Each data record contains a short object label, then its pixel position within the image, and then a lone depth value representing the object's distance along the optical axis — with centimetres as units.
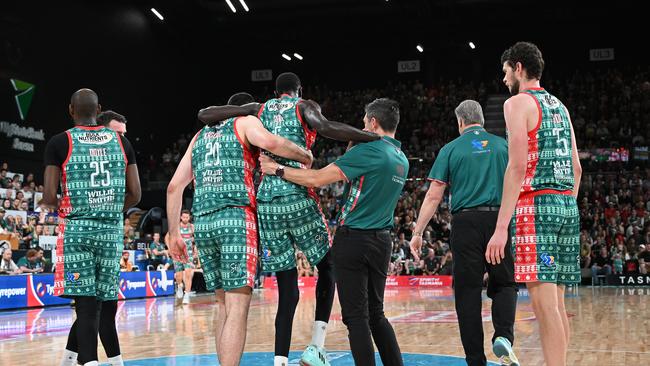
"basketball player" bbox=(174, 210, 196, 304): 1488
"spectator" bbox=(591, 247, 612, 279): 2181
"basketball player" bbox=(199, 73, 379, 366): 482
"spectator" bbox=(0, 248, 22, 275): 1392
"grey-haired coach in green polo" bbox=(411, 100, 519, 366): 516
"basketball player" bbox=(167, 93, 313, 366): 454
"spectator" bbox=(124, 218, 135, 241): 2057
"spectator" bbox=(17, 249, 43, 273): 1471
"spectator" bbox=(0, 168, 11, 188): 1892
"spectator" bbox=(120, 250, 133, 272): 1727
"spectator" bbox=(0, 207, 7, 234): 1560
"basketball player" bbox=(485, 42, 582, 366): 409
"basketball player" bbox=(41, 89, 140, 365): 475
